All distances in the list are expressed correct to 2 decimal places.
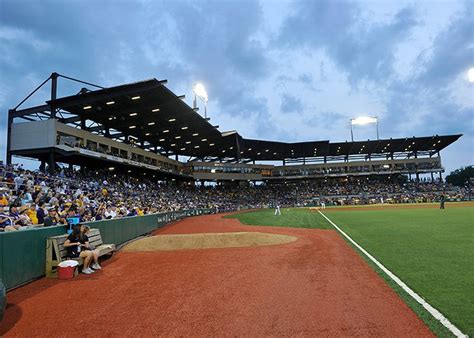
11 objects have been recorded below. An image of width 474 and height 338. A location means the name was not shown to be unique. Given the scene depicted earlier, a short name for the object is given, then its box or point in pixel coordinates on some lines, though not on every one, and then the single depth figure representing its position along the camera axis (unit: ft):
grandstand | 104.47
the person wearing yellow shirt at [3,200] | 44.58
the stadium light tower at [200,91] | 150.22
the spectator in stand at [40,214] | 41.04
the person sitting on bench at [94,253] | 31.52
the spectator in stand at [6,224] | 29.55
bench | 29.66
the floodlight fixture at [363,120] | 259.78
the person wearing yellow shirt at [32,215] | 42.34
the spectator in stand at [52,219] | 33.17
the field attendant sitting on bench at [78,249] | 30.60
